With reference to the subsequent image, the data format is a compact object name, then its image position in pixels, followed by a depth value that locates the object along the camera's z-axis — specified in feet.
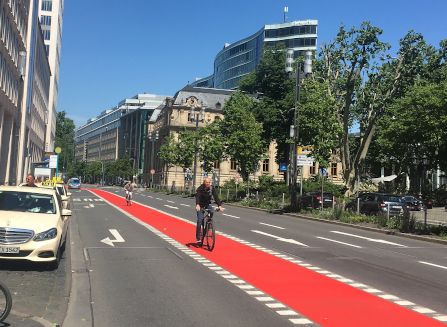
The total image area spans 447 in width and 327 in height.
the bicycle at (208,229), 39.99
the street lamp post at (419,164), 138.92
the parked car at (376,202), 83.87
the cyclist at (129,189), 106.68
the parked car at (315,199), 106.93
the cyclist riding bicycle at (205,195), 40.49
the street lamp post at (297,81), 93.17
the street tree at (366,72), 116.78
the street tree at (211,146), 174.60
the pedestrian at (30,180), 50.14
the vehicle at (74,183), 249.96
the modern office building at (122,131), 433.89
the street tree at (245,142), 136.46
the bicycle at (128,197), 106.63
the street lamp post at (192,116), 159.51
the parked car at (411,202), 78.27
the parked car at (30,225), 27.63
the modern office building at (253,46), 326.67
